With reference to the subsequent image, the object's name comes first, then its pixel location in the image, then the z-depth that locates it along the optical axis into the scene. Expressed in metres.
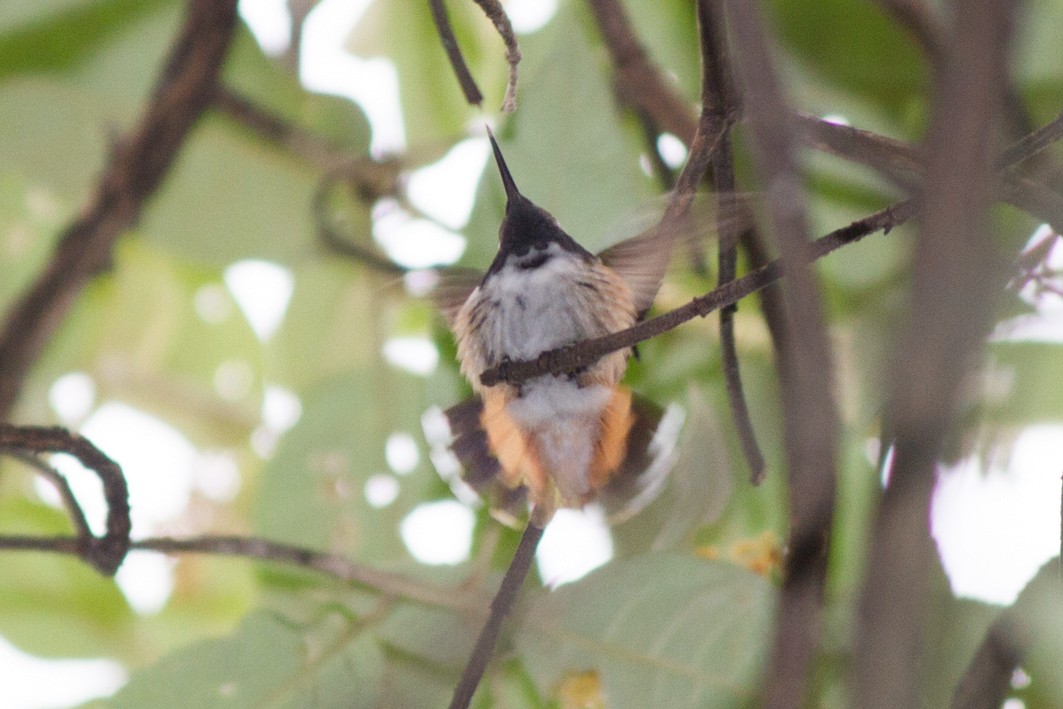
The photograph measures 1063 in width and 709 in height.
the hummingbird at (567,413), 3.63
